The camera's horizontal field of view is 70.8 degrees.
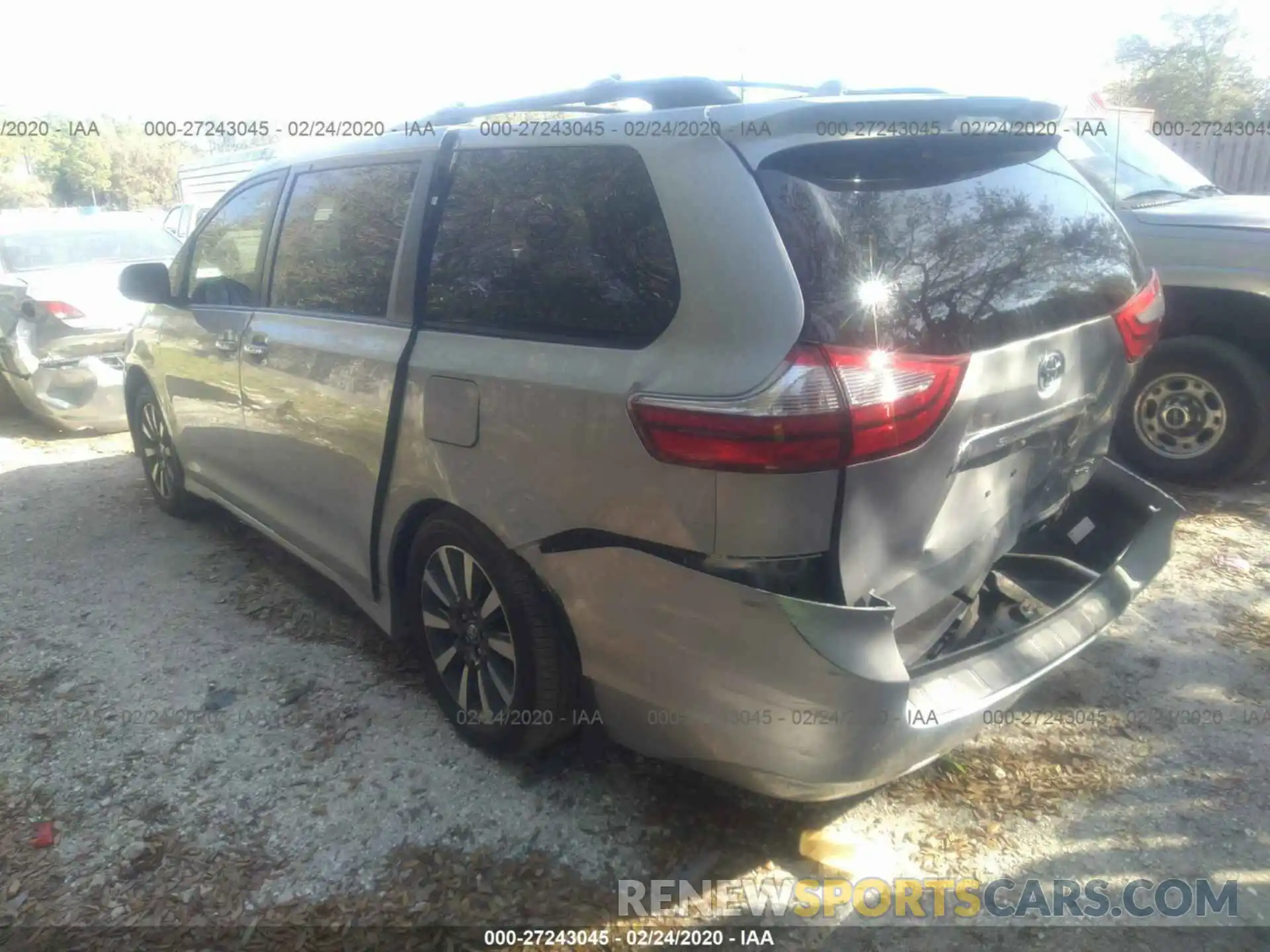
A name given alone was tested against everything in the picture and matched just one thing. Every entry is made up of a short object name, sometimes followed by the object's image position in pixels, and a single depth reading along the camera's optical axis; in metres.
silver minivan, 1.88
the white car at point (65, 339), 6.36
